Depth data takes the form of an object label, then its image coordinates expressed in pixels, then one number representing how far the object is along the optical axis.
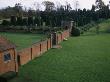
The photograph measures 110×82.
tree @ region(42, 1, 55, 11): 122.46
